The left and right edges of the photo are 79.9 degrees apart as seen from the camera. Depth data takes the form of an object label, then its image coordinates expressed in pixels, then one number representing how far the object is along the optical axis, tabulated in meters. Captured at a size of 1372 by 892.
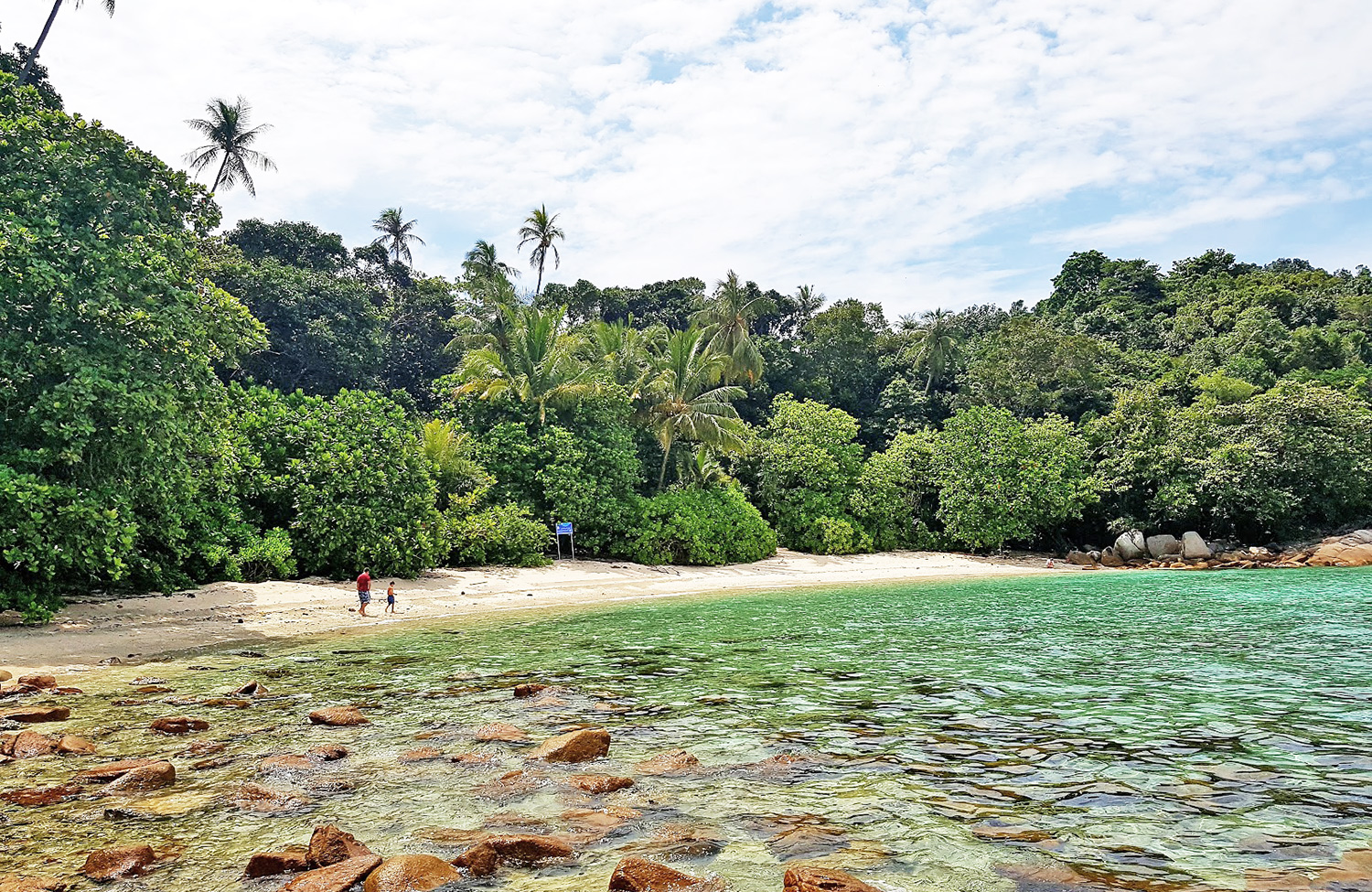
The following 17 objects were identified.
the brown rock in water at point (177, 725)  7.73
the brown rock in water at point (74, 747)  6.93
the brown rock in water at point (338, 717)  8.01
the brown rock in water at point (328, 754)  6.74
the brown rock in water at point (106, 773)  6.12
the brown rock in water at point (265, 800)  5.57
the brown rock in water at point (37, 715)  8.01
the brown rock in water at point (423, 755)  6.80
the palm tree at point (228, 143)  42.44
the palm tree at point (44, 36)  25.09
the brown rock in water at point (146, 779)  5.95
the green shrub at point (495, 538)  26.30
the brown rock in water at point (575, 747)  6.74
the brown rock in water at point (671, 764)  6.41
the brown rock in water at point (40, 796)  5.61
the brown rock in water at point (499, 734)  7.39
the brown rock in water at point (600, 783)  5.96
